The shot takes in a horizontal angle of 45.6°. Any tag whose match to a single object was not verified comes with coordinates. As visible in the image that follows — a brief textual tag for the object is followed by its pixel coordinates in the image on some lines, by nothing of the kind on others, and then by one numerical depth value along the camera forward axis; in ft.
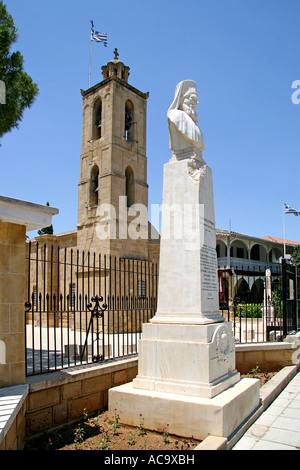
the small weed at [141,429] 14.24
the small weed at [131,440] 13.26
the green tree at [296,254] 105.48
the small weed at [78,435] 13.42
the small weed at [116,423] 14.50
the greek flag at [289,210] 94.09
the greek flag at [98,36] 68.91
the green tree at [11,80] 30.66
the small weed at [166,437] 13.29
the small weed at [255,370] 23.99
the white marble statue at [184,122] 18.24
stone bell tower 61.98
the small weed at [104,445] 12.75
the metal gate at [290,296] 28.11
